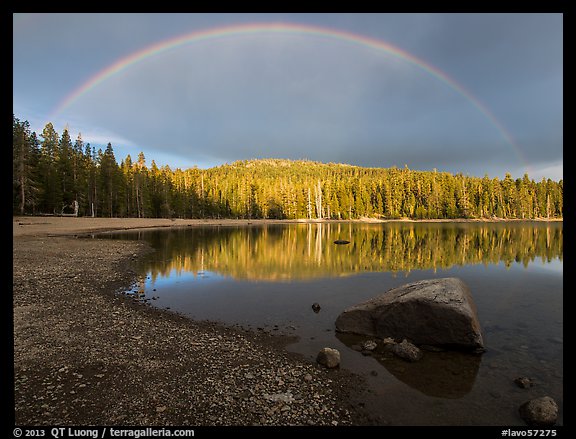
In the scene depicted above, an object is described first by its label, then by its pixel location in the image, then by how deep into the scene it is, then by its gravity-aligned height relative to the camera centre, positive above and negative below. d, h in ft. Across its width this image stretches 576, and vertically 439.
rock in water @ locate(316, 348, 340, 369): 31.83 -14.50
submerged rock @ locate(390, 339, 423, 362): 33.71 -14.75
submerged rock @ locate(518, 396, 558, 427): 23.66 -15.06
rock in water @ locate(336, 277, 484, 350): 36.01 -12.18
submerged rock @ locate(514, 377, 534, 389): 29.12 -15.63
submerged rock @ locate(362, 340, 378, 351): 36.27 -15.02
